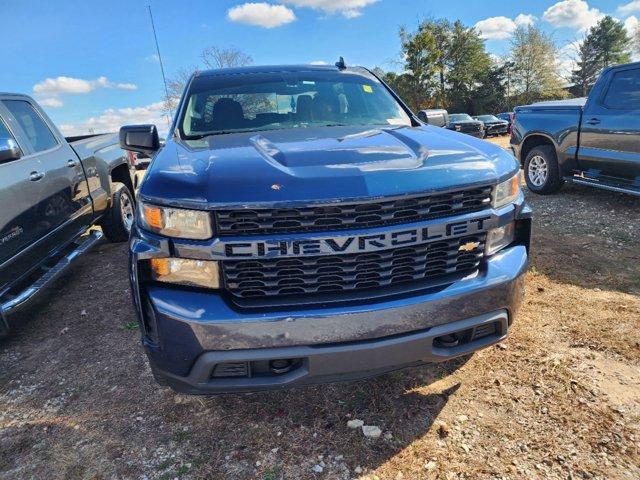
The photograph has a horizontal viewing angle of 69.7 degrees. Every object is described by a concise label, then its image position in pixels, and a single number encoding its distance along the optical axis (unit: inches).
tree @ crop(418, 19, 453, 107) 1723.7
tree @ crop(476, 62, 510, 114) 1807.3
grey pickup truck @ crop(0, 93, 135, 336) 131.0
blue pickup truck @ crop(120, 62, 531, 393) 73.5
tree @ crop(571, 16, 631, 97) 1915.4
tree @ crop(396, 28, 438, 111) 1690.5
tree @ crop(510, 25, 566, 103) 1696.6
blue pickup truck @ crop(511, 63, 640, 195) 222.1
